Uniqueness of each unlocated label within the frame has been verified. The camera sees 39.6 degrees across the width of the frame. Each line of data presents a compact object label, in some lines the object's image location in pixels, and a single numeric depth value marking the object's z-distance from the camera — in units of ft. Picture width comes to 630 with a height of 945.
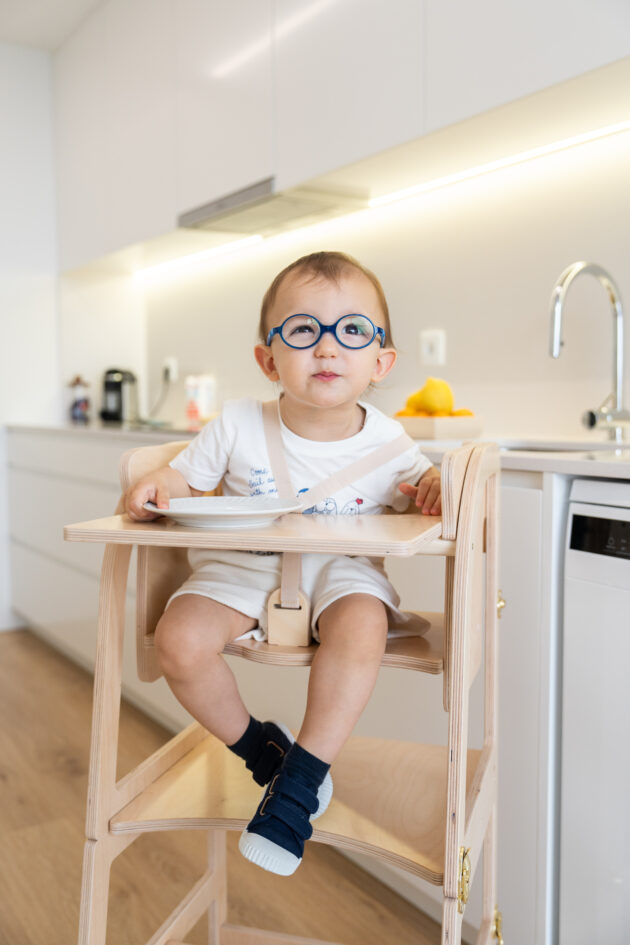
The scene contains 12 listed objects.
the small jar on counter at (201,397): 9.91
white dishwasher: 3.79
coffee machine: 11.58
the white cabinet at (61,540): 8.38
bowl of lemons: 5.56
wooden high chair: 2.89
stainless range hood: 7.15
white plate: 2.83
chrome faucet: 5.16
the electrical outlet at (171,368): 11.11
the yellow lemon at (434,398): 5.76
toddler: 3.06
